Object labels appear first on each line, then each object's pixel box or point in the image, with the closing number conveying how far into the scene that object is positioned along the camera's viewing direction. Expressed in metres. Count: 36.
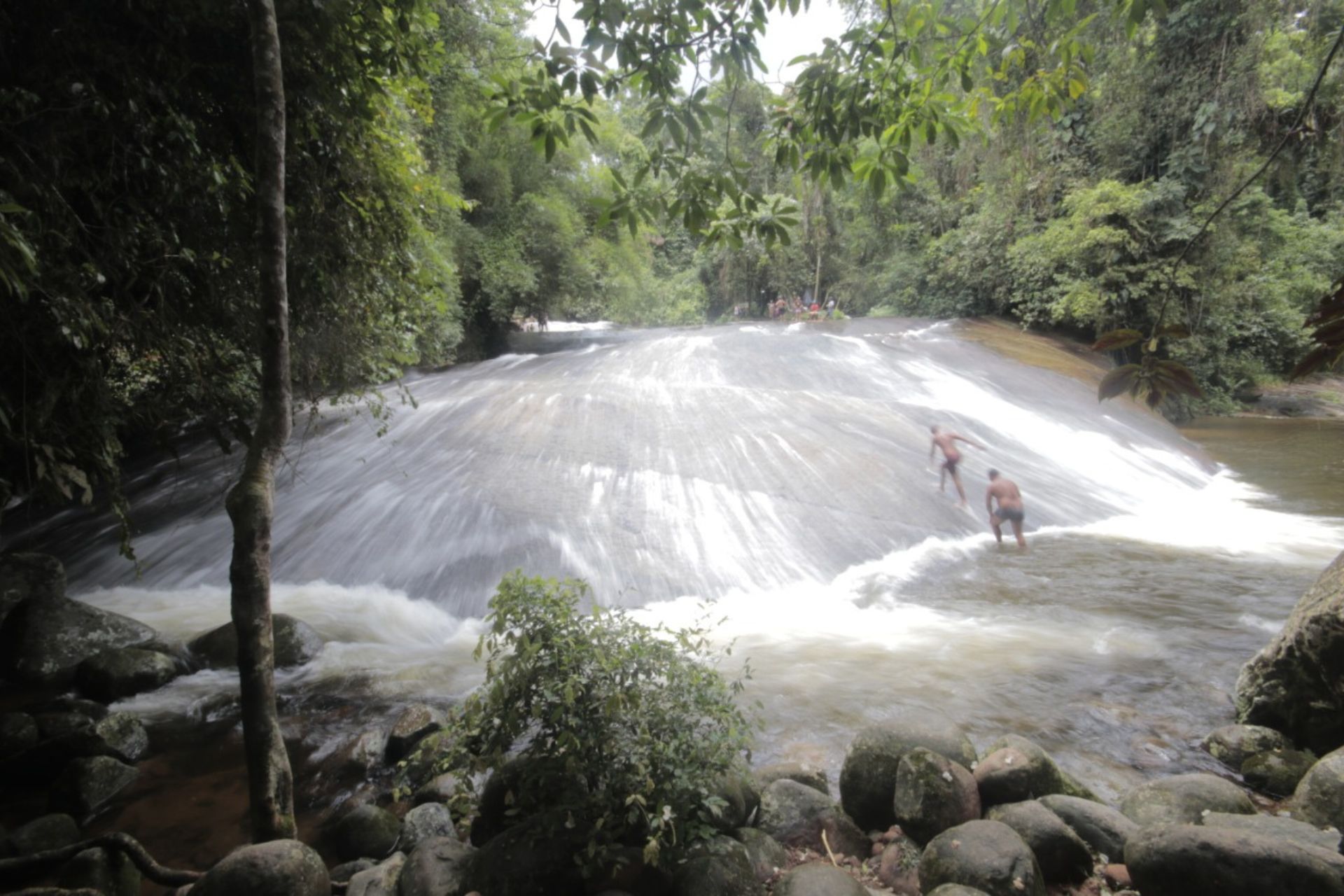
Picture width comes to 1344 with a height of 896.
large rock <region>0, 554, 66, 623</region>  5.48
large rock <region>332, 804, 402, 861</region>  3.44
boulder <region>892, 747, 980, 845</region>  3.01
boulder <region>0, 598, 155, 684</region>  5.11
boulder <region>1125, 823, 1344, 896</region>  2.27
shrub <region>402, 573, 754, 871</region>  2.62
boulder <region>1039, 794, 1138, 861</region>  2.91
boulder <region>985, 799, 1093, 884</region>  2.79
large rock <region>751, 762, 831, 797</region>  3.56
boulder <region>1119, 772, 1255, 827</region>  3.03
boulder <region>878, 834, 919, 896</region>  2.83
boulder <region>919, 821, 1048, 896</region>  2.56
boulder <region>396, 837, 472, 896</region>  2.70
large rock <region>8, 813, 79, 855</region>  3.29
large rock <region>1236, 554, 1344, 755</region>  3.61
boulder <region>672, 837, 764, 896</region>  2.57
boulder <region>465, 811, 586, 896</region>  2.60
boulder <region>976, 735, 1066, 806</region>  3.17
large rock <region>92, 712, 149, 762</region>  4.28
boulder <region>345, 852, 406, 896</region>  2.89
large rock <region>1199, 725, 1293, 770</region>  3.76
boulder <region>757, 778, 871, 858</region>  3.12
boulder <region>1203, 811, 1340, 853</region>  2.62
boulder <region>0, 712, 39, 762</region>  3.97
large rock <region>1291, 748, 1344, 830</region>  2.90
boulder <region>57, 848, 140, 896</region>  2.86
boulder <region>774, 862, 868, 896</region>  2.53
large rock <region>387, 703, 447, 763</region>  4.29
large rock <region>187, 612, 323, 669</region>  5.45
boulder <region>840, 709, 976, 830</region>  3.26
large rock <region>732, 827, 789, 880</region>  2.85
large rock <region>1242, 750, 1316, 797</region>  3.44
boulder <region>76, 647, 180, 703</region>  4.97
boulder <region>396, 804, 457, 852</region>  3.42
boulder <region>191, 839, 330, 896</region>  2.64
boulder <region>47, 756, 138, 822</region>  3.82
